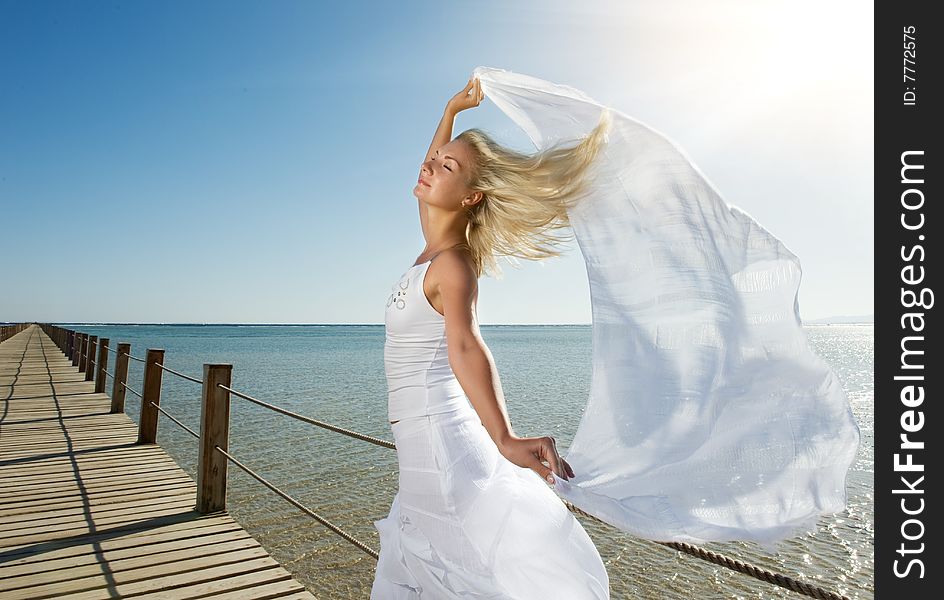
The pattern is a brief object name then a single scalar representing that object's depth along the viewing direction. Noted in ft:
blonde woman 4.69
